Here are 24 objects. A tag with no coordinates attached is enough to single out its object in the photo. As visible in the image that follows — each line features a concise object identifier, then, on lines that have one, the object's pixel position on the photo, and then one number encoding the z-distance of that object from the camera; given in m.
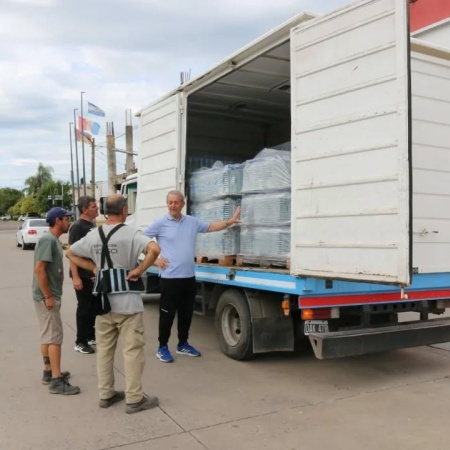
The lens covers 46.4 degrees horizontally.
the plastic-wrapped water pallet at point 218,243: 5.88
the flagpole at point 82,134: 36.53
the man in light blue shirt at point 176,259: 5.69
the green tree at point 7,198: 139.25
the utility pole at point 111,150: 31.31
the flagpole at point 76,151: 38.10
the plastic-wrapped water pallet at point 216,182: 6.00
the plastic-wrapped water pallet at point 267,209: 5.15
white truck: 3.84
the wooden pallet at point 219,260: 5.86
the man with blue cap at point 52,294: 4.57
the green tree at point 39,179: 109.75
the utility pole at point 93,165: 39.25
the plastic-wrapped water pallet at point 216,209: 6.03
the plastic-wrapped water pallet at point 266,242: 5.10
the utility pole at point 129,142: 30.89
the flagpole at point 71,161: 46.91
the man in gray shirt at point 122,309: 4.20
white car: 23.52
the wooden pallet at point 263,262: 5.10
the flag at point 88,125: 36.69
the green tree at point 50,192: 88.44
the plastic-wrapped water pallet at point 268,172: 5.23
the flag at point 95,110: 34.97
